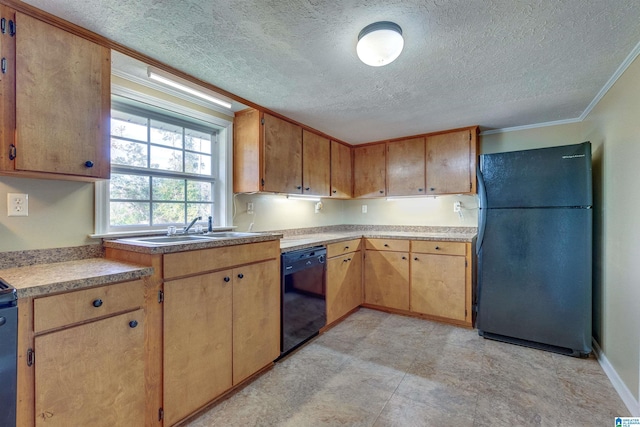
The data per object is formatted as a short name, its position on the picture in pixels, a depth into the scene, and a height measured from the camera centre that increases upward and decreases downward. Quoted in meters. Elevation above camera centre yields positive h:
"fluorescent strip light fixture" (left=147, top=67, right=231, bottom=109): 1.83 +0.89
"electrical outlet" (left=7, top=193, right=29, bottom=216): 1.52 +0.05
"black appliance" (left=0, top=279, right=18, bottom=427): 1.01 -0.51
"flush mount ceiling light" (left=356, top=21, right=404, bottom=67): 1.46 +0.90
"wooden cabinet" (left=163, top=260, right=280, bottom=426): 1.61 -0.77
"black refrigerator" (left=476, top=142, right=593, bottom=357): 2.38 -0.31
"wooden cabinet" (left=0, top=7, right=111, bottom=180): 1.31 +0.54
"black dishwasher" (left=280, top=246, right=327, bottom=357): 2.39 -0.75
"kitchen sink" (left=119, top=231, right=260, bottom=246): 1.95 -0.19
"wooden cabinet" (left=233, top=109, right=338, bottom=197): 2.62 +0.57
